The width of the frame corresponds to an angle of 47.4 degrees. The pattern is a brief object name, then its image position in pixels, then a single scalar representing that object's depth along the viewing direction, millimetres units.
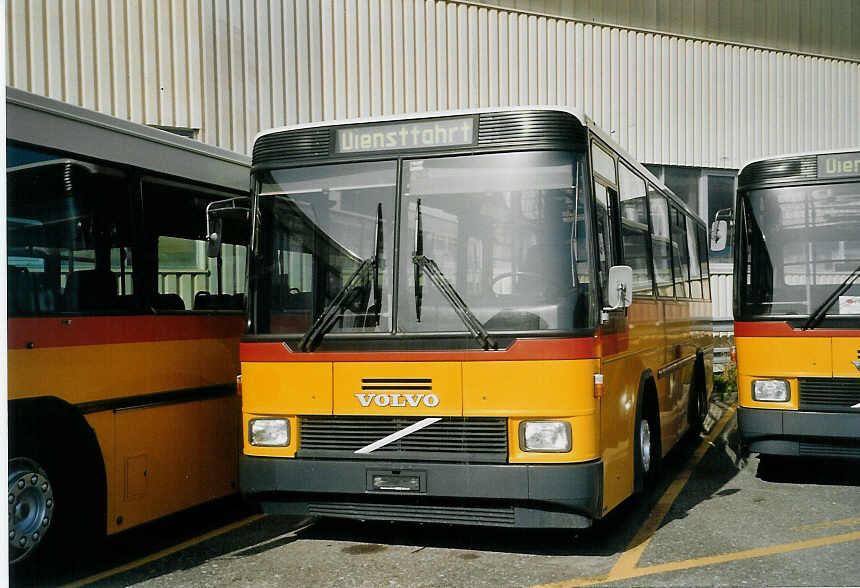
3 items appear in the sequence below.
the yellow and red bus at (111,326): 5867
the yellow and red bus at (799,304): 8359
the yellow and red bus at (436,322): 6094
